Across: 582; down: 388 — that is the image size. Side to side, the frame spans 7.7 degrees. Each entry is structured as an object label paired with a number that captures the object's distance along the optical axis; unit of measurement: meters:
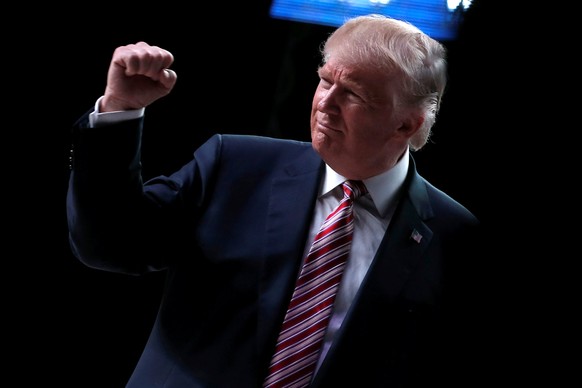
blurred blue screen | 7.46
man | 7.07
